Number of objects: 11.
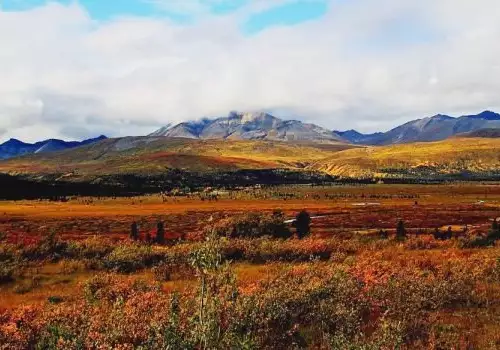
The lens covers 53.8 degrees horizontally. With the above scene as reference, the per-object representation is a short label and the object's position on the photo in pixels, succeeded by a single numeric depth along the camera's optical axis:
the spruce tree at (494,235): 35.91
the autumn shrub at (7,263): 22.39
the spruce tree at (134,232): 44.46
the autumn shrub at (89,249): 28.04
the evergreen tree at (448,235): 42.80
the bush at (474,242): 31.95
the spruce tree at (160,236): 39.53
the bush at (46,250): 27.52
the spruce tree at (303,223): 46.95
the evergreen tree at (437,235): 42.09
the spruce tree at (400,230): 43.08
